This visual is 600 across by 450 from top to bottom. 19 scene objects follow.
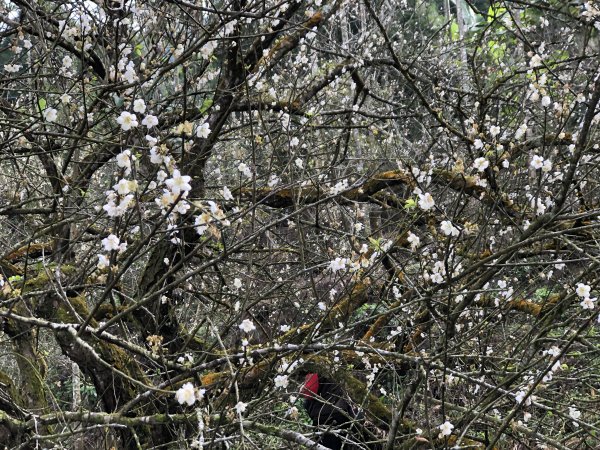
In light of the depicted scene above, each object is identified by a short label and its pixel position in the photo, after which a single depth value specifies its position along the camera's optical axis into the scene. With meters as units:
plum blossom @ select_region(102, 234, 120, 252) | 2.35
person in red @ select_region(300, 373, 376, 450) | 5.22
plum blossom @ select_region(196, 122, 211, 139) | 2.77
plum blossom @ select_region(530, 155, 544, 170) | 3.48
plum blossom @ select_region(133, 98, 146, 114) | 2.59
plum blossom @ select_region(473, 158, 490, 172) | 3.34
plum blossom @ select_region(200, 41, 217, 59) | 3.43
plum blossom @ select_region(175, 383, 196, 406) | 2.22
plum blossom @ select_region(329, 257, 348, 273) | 3.11
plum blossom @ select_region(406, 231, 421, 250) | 3.41
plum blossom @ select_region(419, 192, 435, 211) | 2.90
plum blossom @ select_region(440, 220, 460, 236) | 2.86
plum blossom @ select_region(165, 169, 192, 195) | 2.14
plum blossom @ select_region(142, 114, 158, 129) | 2.45
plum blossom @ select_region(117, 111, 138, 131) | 2.47
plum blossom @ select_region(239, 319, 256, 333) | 2.91
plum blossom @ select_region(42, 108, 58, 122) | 3.21
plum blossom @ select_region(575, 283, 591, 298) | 3.03
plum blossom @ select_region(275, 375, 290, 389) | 3.14
